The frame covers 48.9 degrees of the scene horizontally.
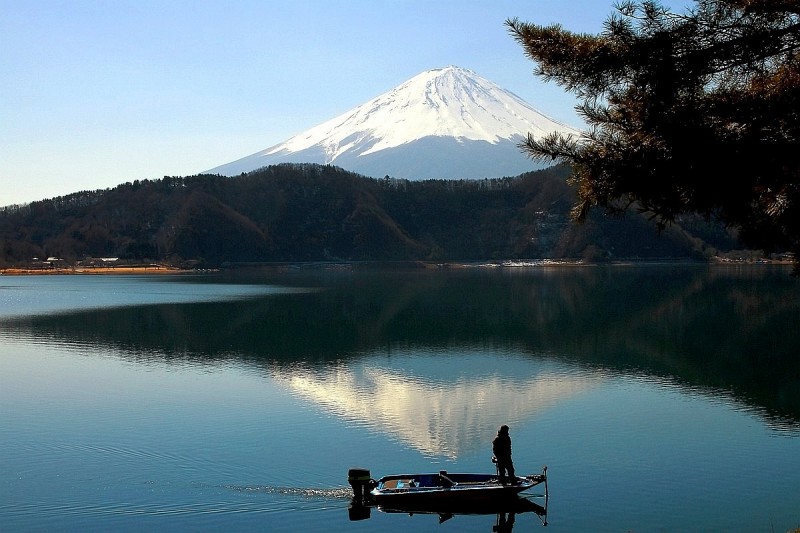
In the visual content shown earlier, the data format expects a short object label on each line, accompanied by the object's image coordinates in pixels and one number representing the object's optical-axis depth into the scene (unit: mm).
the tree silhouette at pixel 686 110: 11961
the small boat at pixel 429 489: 18609
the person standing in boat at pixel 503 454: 19000
